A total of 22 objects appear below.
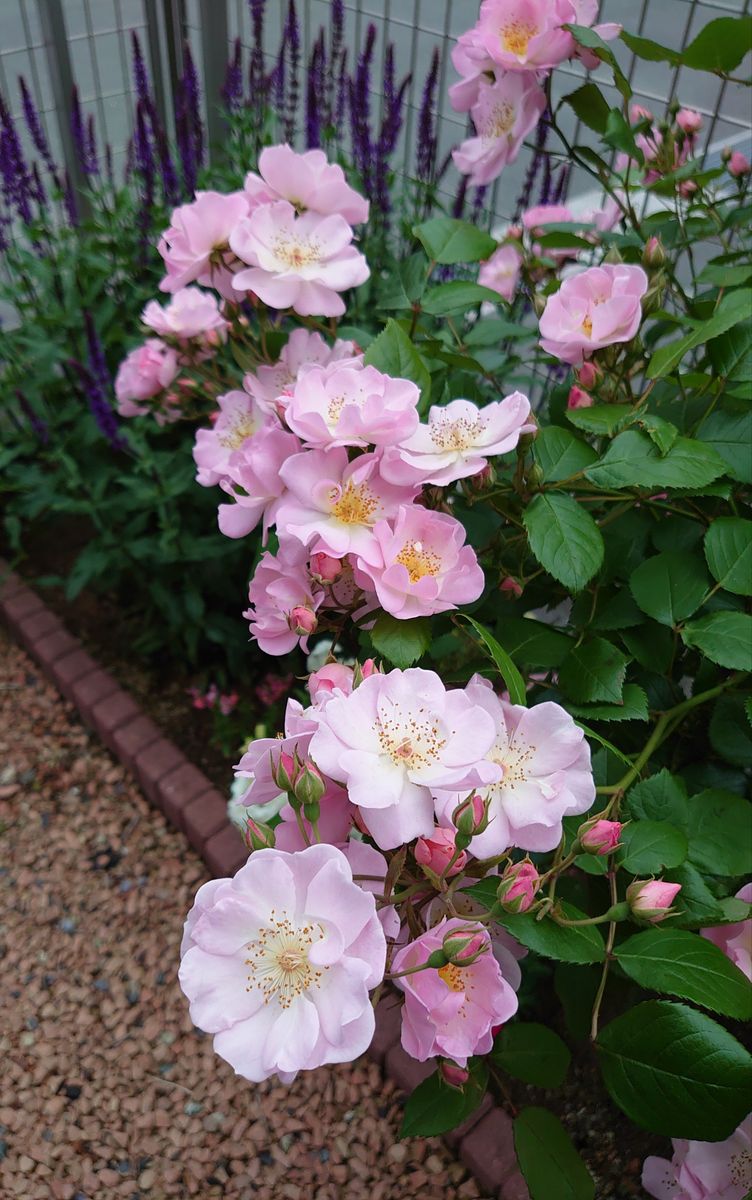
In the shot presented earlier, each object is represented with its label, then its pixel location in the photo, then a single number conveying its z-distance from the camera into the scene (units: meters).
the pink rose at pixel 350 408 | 0.70
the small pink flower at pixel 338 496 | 0.73
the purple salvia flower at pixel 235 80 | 1.96
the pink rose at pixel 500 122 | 0.99
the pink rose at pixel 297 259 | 0.93
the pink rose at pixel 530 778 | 0.64
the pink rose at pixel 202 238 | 0.95
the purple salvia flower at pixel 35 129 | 1.88
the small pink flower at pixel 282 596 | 0.76
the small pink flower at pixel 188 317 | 1.10
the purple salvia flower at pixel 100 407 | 1.71
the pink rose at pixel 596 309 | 0.84
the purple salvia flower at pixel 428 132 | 1.70
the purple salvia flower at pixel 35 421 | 1.84
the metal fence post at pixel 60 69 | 2.34
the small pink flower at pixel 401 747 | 0.59
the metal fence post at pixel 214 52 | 2.39
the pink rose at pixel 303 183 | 0.98
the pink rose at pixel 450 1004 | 0.62
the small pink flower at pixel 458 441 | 0.73
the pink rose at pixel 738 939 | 0.79
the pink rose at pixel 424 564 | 0.70
